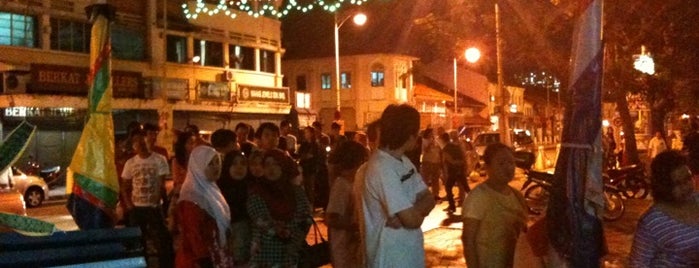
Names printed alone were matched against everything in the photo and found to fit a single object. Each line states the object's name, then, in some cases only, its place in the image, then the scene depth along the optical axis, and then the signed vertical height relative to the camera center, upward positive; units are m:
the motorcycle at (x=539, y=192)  15.26 -1.27
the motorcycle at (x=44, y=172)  27.11 -1.21
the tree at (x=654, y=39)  15.05 +1.66
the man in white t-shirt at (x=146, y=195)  9.64 -0.71
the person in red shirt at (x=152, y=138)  10.10 -0.06
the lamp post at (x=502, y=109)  19.61 +0.49
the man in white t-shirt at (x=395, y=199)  4.42 -0.37
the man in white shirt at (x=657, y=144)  21.29 -0.45
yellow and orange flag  4.50 -0.13
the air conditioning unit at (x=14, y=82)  27.50 +1.75
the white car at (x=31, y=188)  22.84 -1.46
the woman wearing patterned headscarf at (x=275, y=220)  6.62 -0.70
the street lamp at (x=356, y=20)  29.36 +4.07
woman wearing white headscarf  6.44 -0.65
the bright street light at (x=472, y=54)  19.98 +1.79
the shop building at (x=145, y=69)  28.45 +2.60
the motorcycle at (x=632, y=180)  18.48 -1.23
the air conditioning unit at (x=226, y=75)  38.31 +2.61
